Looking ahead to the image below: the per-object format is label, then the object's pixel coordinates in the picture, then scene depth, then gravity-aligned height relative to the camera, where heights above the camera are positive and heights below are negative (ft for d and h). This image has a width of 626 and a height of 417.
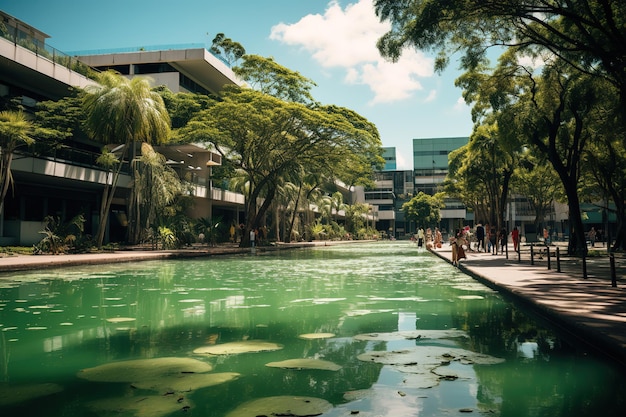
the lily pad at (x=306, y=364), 17.61 -4.38
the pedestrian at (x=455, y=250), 65.87 -1.82
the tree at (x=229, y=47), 212.43 +76.80
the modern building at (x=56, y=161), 87.76 +13.99
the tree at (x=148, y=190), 100.07 +8.78
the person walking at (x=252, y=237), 111.14 -0.24
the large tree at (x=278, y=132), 107.04 +22.55
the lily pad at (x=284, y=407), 12.98 -4.37
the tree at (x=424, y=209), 285.43 +14.49
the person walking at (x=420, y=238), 138.00 -0.58
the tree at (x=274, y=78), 112.78 +34.93
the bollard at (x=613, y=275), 36.80 -2.80
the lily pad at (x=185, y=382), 15.14 -4.36
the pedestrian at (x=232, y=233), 150.92 +0.83
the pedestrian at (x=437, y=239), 131.54 -0.81
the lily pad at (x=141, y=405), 13.08 -4.38
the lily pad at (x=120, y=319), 27.09 -4.36
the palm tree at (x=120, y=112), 91.04 +21.74
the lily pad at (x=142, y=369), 16.34 -4.36
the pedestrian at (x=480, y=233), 104.75 +0.55
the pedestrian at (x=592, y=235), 140.01 +0.18
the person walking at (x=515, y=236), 96.08 -0.05
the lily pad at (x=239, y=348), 19.93 -4.36
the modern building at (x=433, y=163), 362.94 +51.09
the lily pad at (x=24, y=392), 14.23 -4.41
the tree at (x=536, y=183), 118.11 +15.55
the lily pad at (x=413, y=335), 22.58 -4.38
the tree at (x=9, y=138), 72.59 +14.09
